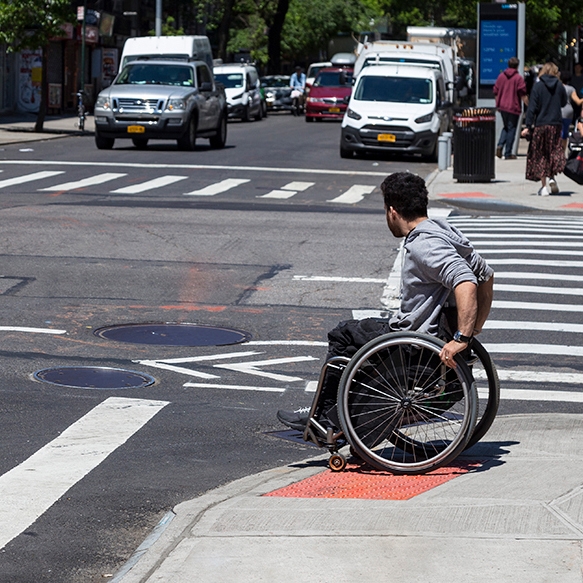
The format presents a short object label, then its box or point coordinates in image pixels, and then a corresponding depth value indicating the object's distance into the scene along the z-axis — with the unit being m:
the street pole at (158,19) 53.75
